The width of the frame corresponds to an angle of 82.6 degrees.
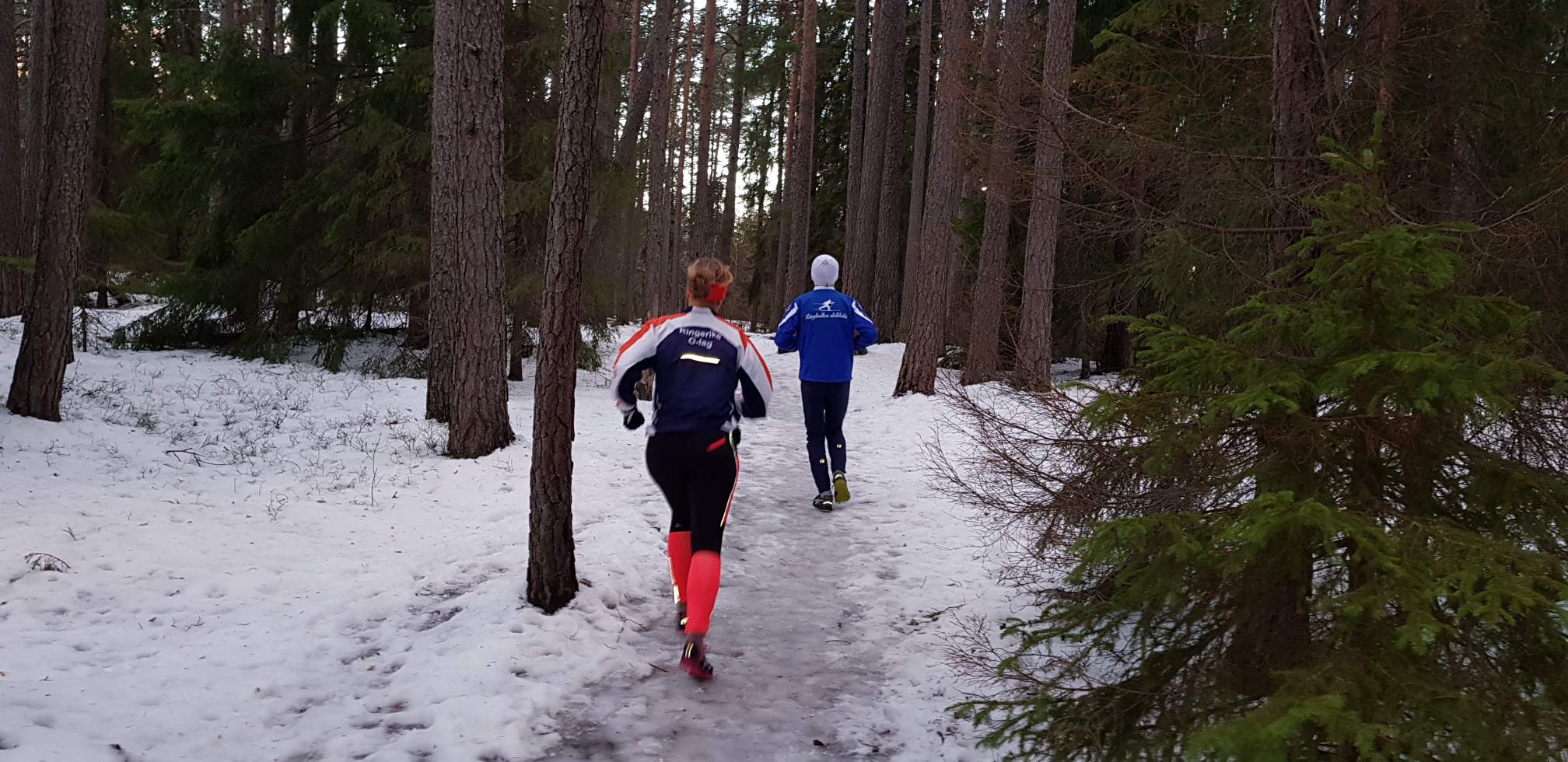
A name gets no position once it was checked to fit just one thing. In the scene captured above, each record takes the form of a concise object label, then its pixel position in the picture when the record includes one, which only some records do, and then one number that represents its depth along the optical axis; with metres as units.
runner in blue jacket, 7.98
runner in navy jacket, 4.59
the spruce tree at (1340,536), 2.18
